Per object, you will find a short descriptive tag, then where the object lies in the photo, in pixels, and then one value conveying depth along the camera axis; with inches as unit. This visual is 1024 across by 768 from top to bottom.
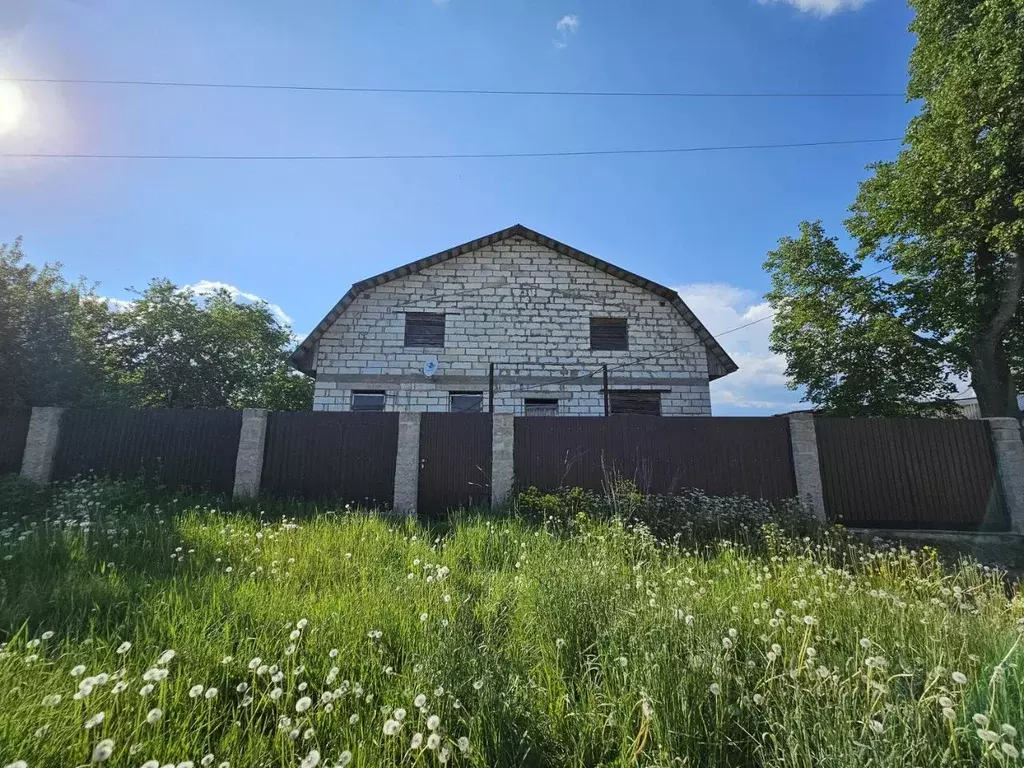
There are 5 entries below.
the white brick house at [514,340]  491.5
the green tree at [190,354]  670.5
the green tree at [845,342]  507.8
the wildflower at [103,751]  55.2
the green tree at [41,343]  404.8
